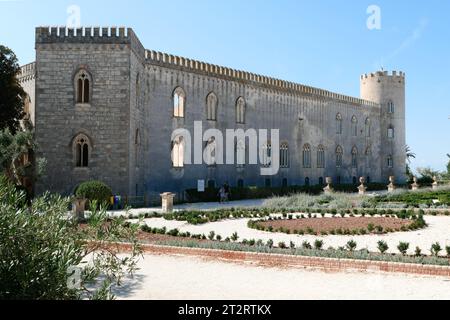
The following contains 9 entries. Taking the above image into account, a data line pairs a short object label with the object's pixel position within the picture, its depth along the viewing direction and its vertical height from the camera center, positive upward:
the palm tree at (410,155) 59.11 +2.52
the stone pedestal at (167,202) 20.42 -1.10
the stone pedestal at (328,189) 30.07 -0.85
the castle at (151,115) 22.02 +3.53
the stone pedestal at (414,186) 36.66 -0.77
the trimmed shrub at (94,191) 19.36 -0.60
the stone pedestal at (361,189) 31.04 -0.86
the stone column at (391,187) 35.46 -0.82
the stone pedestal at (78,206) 15.95 -1.00
